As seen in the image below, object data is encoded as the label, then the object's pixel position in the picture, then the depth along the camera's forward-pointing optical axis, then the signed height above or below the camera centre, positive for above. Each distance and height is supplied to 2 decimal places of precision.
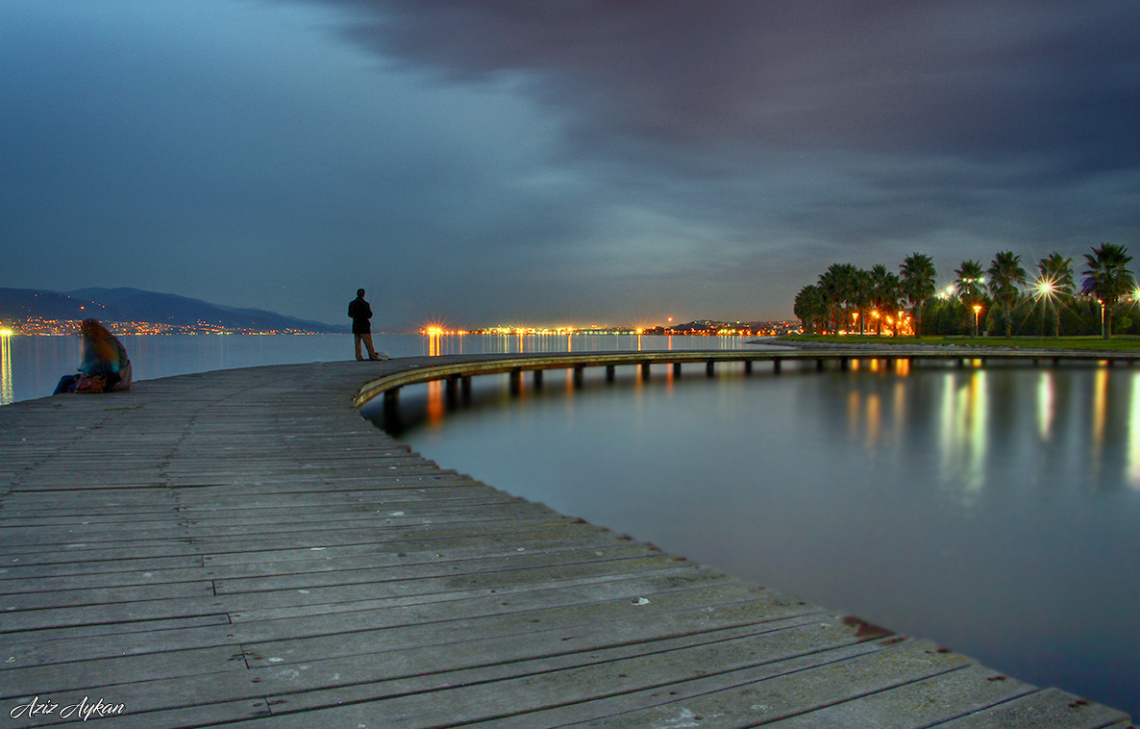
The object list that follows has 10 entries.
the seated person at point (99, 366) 10.17 -0.31
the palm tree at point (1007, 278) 67.94 +5.67
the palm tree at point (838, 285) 85.50 +6.75
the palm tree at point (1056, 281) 69.75 +5.56
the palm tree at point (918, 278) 73.94 +6.31
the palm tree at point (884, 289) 79.81 +5.60
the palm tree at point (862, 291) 81.53 +5.49
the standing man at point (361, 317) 17.19 +0.66
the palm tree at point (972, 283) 74.75 +5.70
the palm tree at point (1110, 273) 59.25 +5.27
